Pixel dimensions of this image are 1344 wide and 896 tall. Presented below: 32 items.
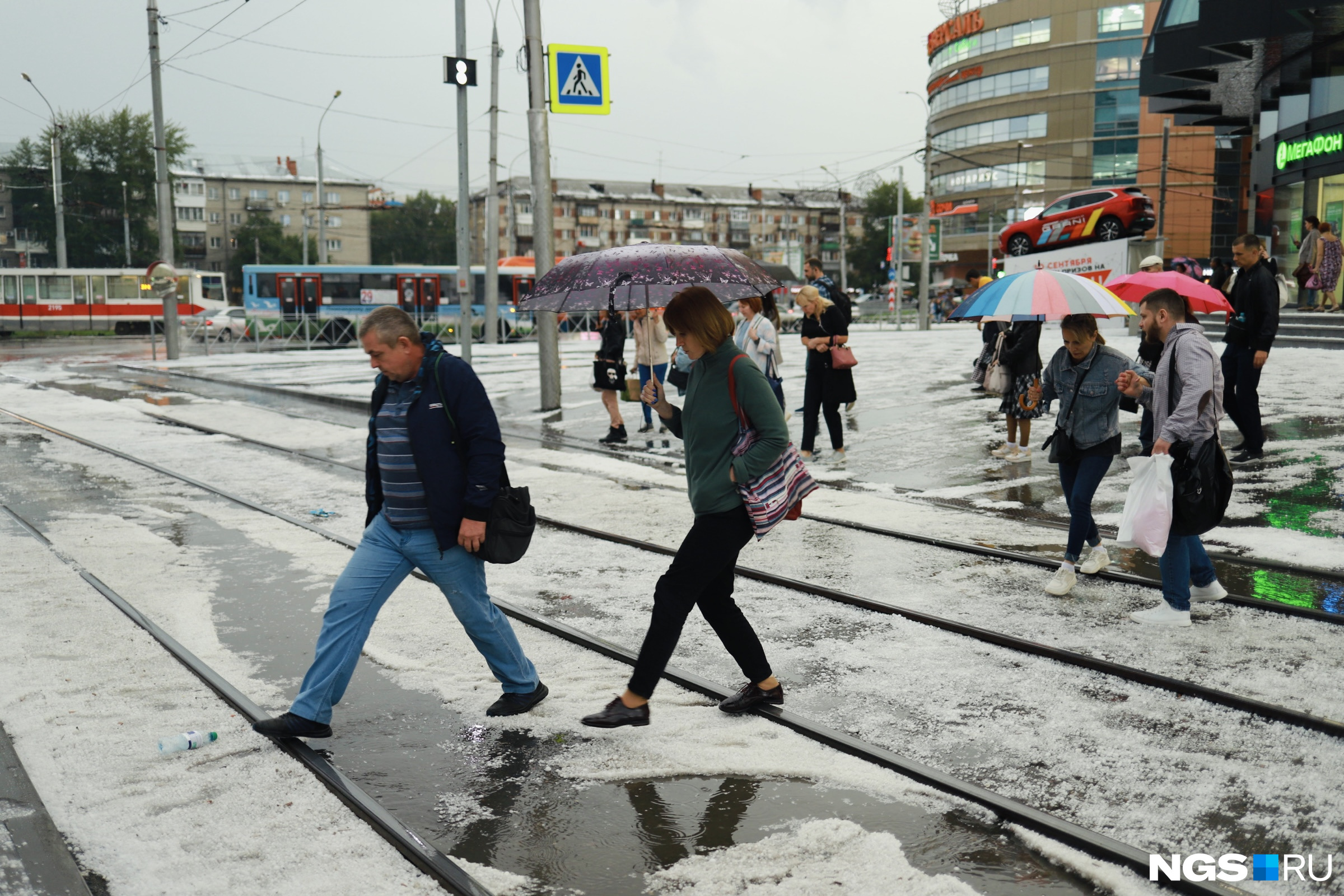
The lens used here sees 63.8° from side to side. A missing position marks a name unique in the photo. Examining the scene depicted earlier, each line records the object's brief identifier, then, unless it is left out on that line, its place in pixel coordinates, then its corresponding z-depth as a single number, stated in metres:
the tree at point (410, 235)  108.56
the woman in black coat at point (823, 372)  10.77
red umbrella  5.91
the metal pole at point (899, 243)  48.03
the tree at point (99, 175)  71.56
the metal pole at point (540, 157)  15.03
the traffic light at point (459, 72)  19.88
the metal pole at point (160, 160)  28.72
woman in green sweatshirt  4.09
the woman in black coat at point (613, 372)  13.02
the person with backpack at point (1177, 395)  5.40
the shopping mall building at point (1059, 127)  71.44
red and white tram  48.03
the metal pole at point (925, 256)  43.00
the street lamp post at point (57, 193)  45.69
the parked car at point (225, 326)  41.34
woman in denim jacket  6.10
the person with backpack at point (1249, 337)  9.55
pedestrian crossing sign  14.45
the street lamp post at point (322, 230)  52.75
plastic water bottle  4.10
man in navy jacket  4.08
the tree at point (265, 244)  94.41
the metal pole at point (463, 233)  21.91
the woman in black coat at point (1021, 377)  10.66
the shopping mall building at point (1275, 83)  19.14
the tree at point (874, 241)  98.44
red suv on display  26.28
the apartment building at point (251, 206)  105.19
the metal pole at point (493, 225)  28.86
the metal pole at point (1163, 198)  45.56
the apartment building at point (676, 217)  117.50
